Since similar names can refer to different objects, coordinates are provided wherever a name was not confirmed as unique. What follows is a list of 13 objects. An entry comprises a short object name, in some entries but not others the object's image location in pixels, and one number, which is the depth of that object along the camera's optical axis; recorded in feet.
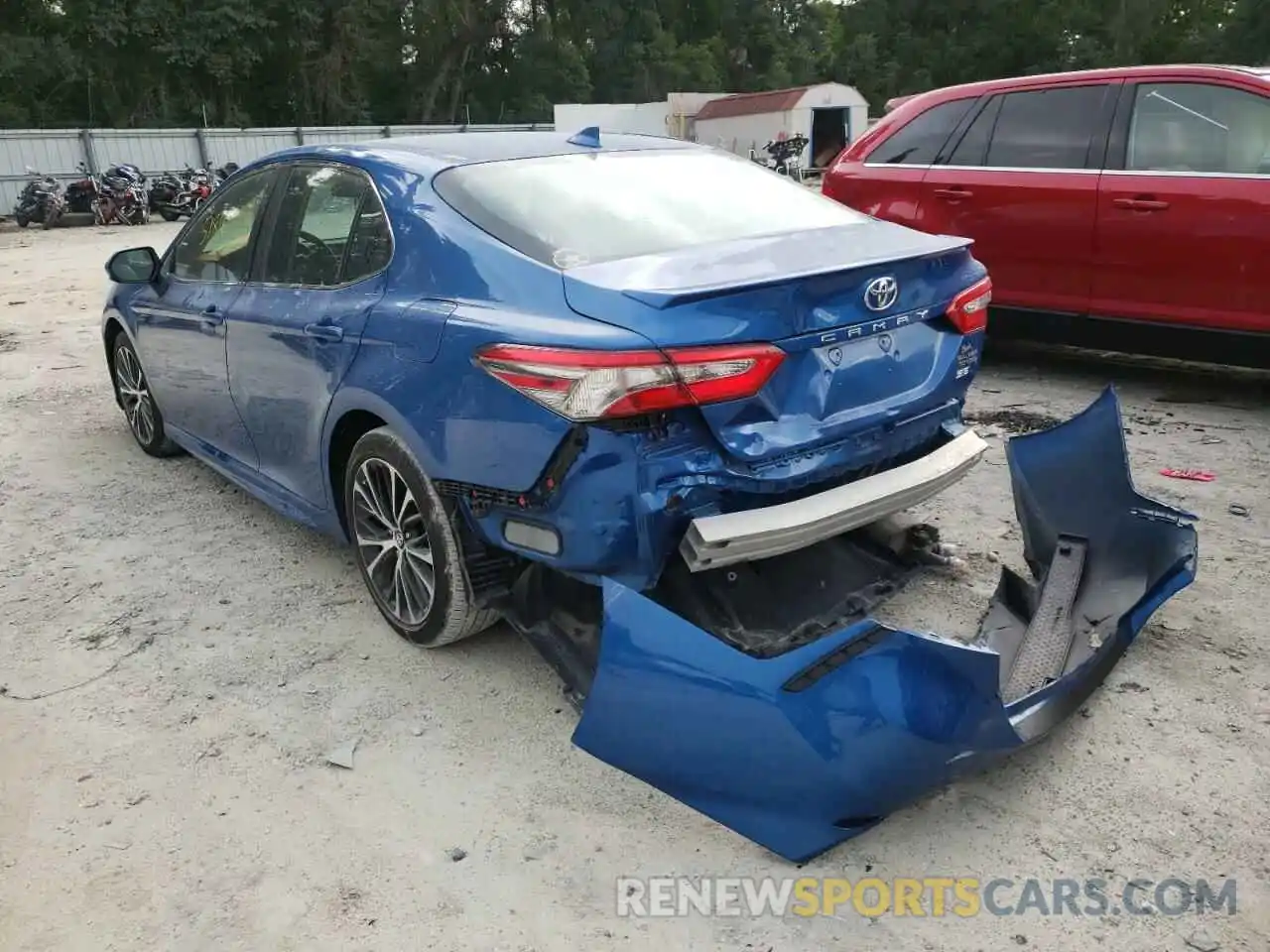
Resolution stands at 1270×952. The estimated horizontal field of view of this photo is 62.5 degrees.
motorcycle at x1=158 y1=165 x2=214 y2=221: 81.41
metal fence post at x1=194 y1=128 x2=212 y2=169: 97.71
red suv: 17.46
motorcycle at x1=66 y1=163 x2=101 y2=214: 78.23
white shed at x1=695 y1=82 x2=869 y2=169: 117.70
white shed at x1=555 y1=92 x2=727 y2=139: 127.24
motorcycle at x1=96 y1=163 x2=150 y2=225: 77.71
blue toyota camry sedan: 8.03
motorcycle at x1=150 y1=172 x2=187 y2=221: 83.05
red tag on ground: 15.63
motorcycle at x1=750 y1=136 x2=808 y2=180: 97.09
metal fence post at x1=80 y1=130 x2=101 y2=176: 90.02
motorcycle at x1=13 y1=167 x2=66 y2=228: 75.92
